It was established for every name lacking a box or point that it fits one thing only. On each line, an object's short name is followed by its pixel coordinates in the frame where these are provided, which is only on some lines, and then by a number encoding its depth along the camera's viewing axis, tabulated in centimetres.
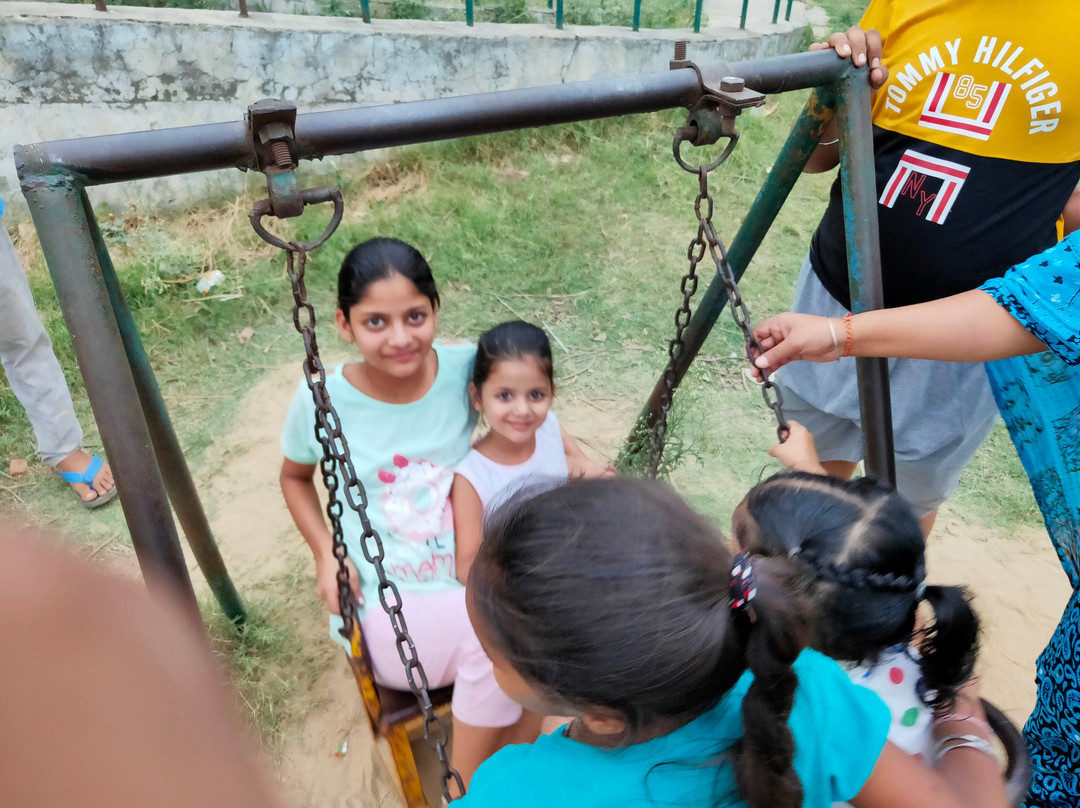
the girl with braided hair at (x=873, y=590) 95
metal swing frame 101
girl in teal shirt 80
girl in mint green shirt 154
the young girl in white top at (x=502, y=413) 173
